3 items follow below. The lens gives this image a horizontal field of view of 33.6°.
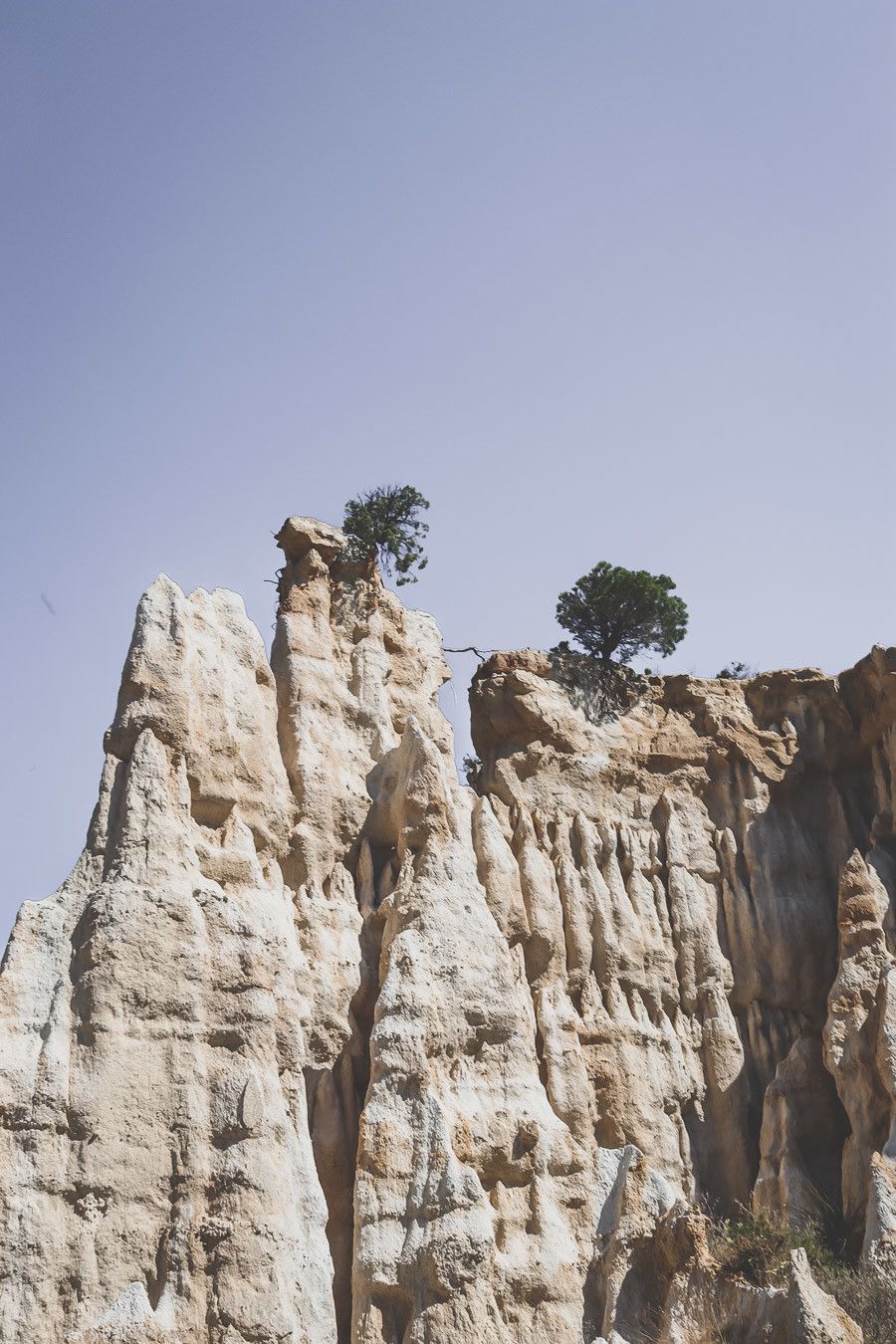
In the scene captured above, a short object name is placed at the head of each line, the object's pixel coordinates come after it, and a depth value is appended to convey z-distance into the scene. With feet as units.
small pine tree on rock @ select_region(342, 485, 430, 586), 93.81
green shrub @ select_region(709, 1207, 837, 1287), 59.21
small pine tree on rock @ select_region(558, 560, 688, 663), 99.60
